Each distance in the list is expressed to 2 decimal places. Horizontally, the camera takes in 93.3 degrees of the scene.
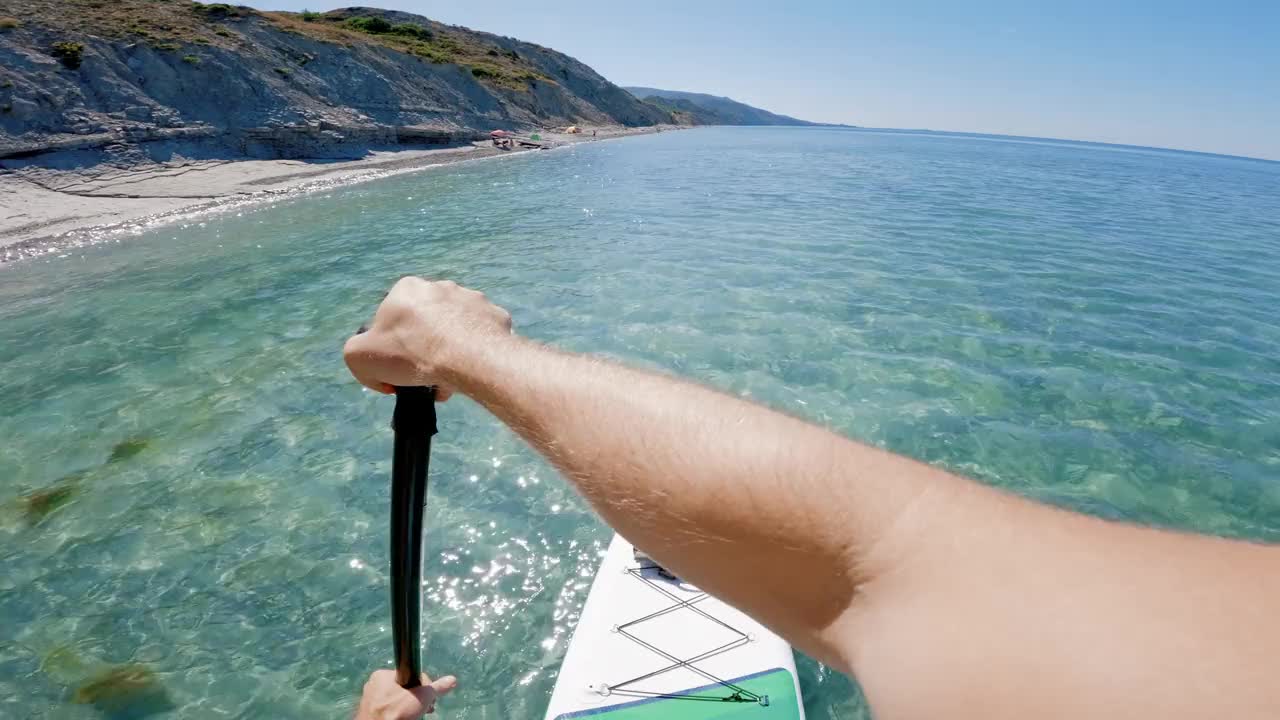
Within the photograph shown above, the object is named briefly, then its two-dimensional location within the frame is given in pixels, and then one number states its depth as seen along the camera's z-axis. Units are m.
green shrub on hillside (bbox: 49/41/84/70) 24.48
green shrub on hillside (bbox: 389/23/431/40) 59.61
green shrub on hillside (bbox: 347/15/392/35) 55.59
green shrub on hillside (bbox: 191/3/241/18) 34.84
